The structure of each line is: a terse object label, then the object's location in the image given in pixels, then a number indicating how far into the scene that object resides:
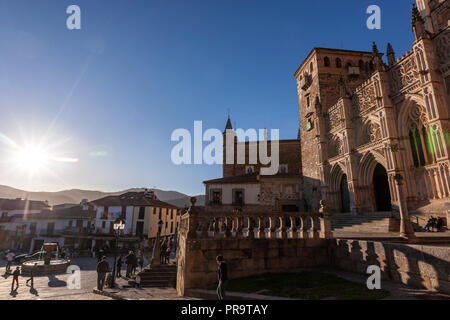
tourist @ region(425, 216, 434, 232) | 11.36
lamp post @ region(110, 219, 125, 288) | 12.43
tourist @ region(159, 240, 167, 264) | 16.67
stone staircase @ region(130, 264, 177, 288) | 13.27
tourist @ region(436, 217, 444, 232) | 11.05
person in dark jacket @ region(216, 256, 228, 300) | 5.79
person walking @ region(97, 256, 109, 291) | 10.11
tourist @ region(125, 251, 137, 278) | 14.87
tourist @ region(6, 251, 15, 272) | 17.15
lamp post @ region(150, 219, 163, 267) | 15.85
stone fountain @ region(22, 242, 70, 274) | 18.36
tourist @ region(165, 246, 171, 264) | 17.47
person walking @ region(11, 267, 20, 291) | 12.20
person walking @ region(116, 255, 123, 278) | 15.10
